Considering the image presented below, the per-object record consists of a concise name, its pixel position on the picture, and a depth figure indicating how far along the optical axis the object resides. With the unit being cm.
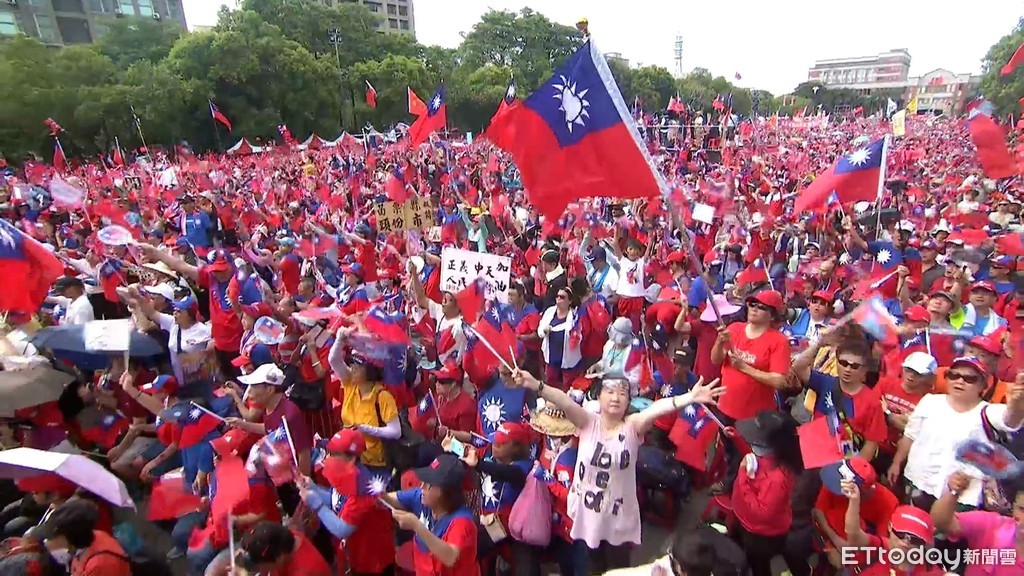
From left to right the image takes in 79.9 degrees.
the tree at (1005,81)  3694
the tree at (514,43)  5619
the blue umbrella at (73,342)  437
